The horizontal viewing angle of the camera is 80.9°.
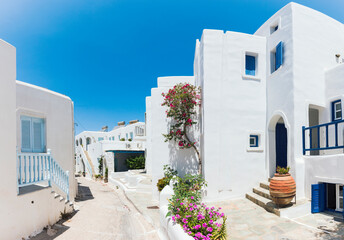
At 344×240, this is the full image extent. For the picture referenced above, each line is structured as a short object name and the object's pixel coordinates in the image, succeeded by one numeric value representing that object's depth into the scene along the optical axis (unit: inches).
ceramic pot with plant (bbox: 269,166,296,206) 242.2
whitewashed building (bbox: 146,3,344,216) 300.5
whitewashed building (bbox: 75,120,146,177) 828.0
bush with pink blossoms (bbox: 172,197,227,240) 169.0
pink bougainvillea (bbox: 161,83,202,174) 359.6
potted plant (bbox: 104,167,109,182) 763.8
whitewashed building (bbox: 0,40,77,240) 195.0
